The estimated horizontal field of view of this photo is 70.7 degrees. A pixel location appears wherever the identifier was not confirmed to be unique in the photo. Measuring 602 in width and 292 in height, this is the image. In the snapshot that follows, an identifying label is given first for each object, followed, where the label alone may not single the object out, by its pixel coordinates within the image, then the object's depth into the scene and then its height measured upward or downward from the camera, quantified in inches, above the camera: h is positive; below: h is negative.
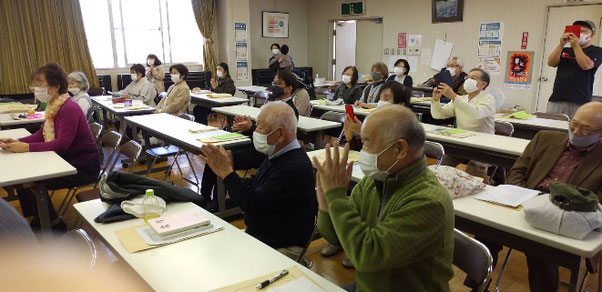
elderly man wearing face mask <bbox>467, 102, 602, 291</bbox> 88.5 -24.2
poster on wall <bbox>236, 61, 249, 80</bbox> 376.2 -10.3
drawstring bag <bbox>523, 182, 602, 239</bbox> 66.4 -24.8
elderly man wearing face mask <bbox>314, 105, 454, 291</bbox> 48.8 -18.4
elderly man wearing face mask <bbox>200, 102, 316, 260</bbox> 79.4 -24.2
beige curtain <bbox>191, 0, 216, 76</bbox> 359.9 +30.5
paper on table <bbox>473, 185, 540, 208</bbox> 82.2 -27.7
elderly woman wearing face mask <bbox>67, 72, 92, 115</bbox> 192.7 -12.4
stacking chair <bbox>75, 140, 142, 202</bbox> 134.0 -28.8
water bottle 75.7 -25.8
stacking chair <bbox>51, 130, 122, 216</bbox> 142.4 -27.3
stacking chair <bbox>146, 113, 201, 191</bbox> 161.5 -34.9
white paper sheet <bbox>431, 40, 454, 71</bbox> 312.7 +2.1
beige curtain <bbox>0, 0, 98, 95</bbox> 289.9 +15.0
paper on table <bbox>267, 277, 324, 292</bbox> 53.2 -28.5
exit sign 373.5 +43.4
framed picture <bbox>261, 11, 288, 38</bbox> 400.8 +31.7
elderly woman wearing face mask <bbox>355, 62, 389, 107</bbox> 223.5 -13.5
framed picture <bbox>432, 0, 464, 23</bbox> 301.0 +32.8
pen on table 54.0 -28.3
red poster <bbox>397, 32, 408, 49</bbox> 342.8 +13.9
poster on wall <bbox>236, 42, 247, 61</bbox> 371.8 +6.6
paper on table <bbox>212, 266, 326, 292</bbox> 53.7 -28.5
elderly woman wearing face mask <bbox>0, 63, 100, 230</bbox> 122.0 -21.9
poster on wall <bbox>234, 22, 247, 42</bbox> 366.3 +23.5
